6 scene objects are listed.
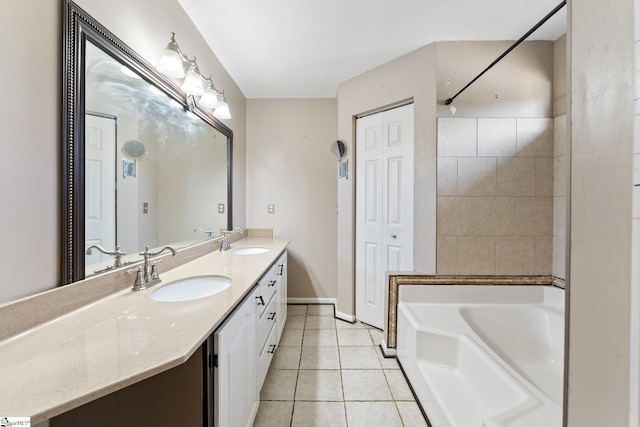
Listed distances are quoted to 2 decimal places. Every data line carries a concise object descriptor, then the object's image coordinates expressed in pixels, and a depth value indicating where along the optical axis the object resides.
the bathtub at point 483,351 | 1.09
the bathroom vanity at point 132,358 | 0.56
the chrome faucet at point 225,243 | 2.12
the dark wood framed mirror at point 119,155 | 0.87
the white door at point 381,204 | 2.17
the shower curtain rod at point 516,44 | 1.01
